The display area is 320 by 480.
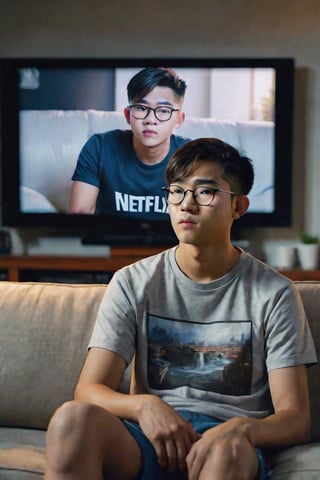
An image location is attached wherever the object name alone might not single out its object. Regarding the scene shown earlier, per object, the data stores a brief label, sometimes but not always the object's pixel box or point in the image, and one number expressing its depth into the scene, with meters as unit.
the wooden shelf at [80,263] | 4.38
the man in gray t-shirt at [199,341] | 1.62
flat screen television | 4.49
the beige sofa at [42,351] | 2.01
